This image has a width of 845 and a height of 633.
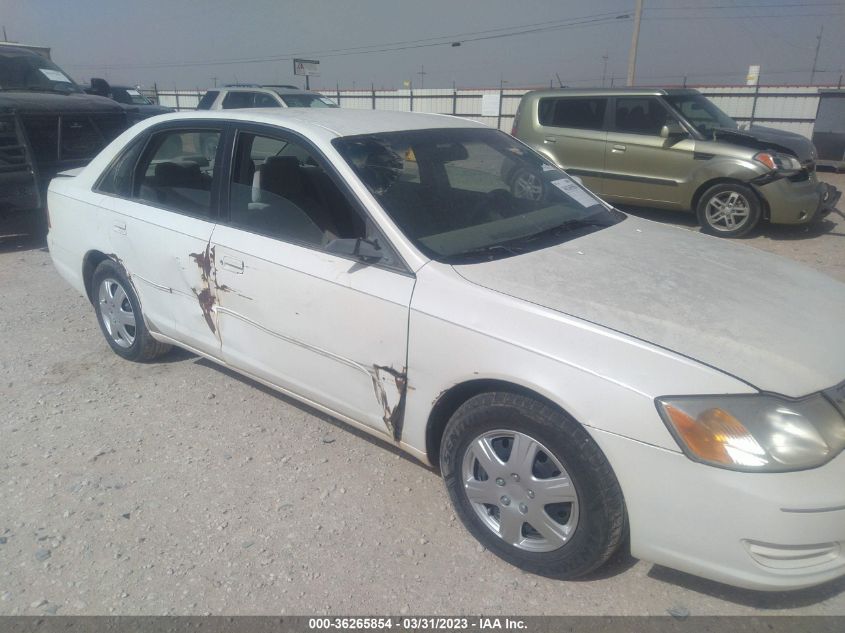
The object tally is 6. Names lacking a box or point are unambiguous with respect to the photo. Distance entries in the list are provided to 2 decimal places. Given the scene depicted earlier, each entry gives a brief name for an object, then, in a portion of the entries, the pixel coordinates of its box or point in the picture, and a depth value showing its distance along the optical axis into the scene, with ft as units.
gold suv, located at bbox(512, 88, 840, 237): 24.41
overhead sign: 70.46
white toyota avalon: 6.59
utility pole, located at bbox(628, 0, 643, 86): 67.36
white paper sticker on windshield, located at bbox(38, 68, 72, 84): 27.95
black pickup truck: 23.15
